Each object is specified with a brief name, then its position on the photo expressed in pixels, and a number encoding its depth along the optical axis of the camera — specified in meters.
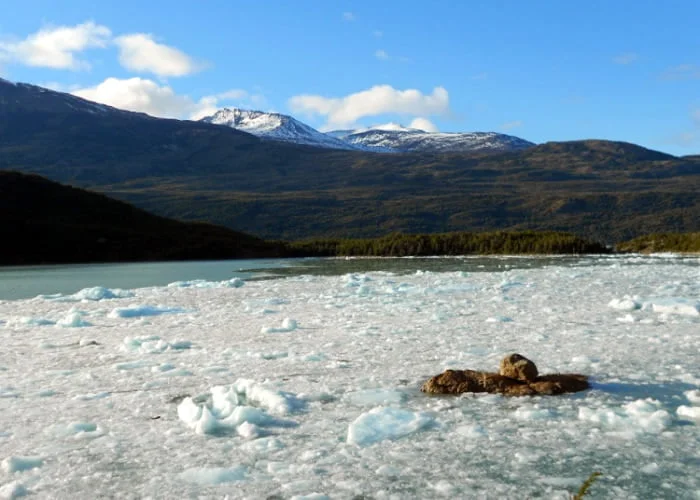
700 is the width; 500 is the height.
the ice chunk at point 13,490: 3.95
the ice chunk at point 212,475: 4.14
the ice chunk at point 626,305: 11.46
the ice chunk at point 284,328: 9.96
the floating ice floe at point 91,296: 16.60
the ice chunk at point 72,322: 11.20
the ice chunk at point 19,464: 4.36
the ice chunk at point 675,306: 10.59
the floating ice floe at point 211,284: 20.14
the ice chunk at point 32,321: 11.55
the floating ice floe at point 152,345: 8.62
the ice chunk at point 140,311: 12.76
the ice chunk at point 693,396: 5.56
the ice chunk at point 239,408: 5.16
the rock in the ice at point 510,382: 5.98
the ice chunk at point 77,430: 5.04
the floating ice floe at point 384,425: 4.86
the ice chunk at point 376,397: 5.83
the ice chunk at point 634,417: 4.95
